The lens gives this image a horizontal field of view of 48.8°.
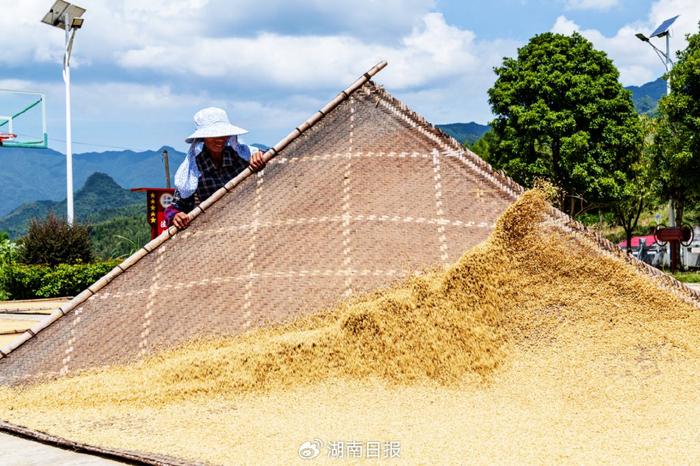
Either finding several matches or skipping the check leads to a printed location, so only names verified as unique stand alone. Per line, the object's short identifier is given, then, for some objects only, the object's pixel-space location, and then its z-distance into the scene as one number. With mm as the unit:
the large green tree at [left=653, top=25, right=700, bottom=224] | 20531
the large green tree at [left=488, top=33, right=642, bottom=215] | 24547
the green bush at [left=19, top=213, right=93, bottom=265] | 18125
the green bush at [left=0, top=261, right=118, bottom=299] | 17219
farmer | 5797
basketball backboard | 21359
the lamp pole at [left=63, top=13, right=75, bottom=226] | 23500
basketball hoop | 22303
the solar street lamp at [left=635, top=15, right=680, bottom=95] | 28453
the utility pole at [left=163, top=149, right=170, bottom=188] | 21253
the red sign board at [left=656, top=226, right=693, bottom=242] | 21984
